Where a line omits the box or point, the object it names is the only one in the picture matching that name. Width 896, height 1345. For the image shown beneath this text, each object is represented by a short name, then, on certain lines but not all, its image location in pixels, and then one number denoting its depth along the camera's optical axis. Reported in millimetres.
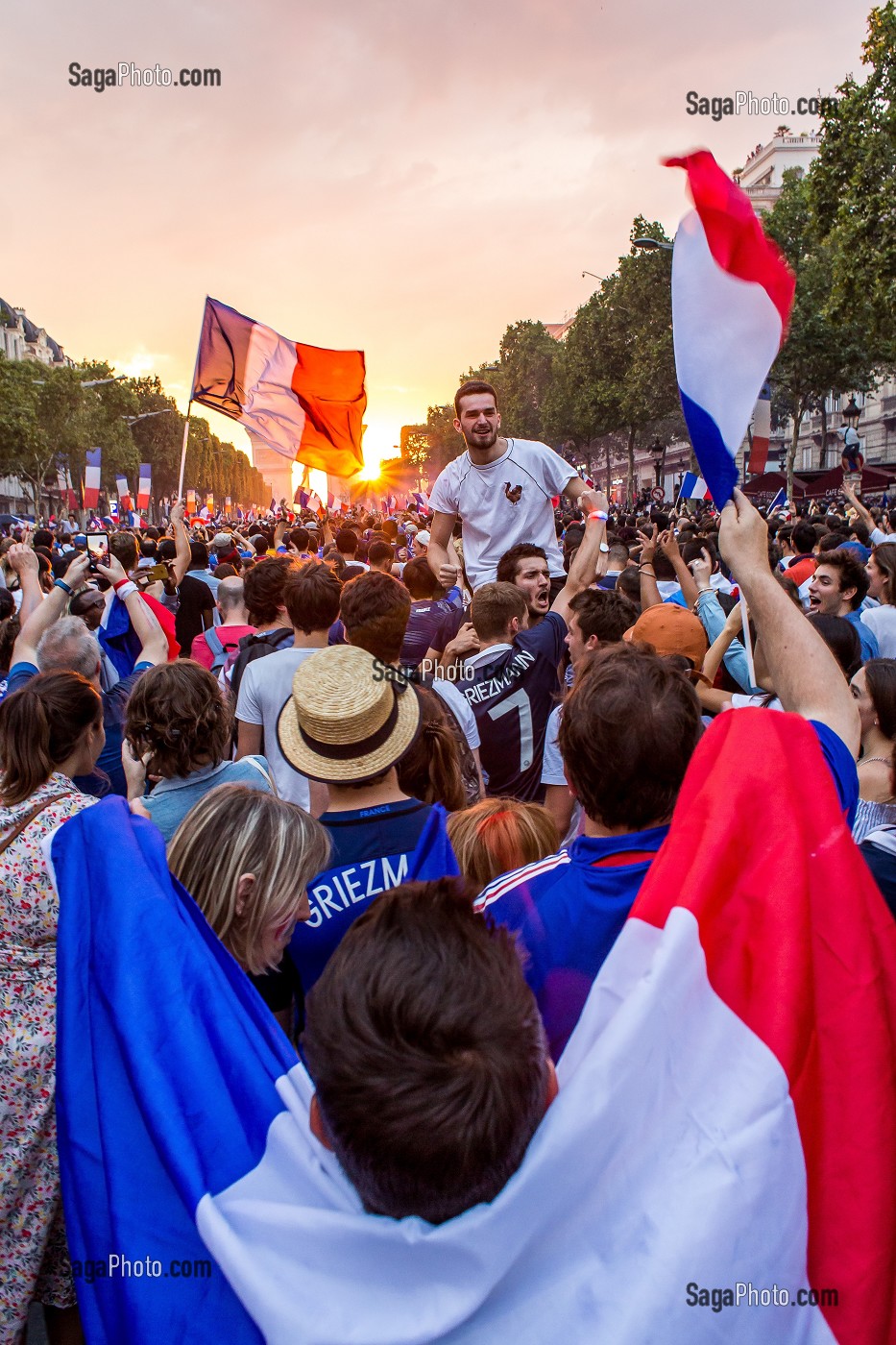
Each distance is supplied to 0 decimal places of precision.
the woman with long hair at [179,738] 3398
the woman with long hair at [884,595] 6227
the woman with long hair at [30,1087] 2516
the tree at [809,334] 38250
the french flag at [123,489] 41656
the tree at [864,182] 20422
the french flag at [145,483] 41875
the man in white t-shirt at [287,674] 4566
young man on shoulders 6082
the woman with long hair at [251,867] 2385
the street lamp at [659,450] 54256
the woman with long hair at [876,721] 3623
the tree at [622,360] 46375
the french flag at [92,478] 33969
